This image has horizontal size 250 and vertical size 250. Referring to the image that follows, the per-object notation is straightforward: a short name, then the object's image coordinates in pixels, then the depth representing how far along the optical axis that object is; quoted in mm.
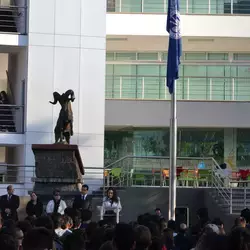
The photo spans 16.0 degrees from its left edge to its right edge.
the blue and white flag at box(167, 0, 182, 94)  24375
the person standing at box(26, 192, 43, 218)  21195
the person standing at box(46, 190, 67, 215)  20500
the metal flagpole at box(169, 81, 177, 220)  23438
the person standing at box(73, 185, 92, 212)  21308
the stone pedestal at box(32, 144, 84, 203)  24922
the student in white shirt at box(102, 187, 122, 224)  22078
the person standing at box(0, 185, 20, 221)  21889
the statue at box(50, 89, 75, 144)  25734
